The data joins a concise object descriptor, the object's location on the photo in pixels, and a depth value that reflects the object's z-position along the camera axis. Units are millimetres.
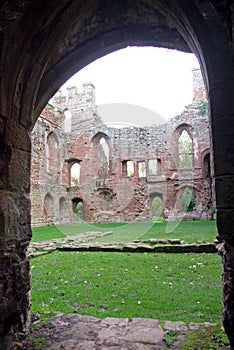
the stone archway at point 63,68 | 2064
